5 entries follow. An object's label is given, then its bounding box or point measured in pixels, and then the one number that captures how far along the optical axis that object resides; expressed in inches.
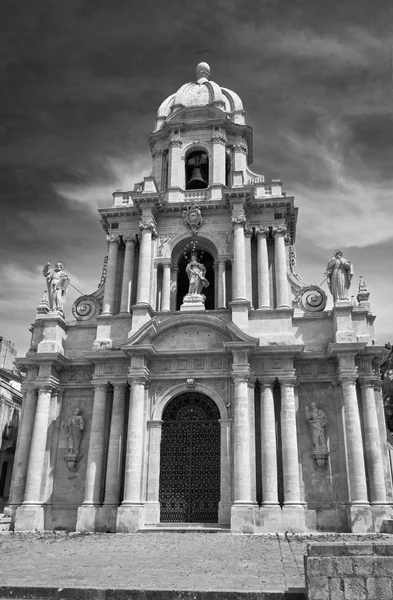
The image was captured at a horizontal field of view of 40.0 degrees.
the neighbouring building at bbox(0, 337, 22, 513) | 1306.6
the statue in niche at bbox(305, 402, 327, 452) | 839.7
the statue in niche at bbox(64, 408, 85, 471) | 882.8
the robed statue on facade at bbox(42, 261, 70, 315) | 989.8
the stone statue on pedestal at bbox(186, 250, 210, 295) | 970.1
